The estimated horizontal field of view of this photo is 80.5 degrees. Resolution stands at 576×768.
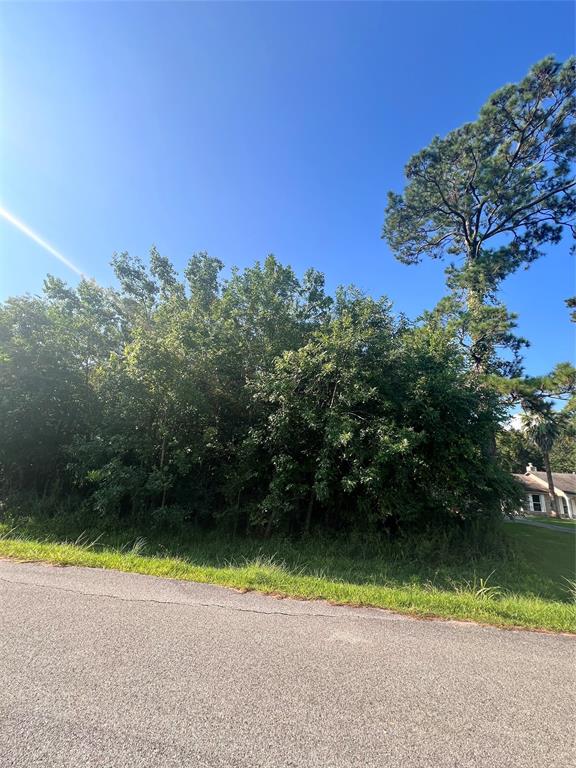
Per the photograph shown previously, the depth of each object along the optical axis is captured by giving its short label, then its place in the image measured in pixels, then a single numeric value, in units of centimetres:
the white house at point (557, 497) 3519
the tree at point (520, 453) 1346
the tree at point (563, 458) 5405
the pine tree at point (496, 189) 1460
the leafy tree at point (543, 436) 2856
